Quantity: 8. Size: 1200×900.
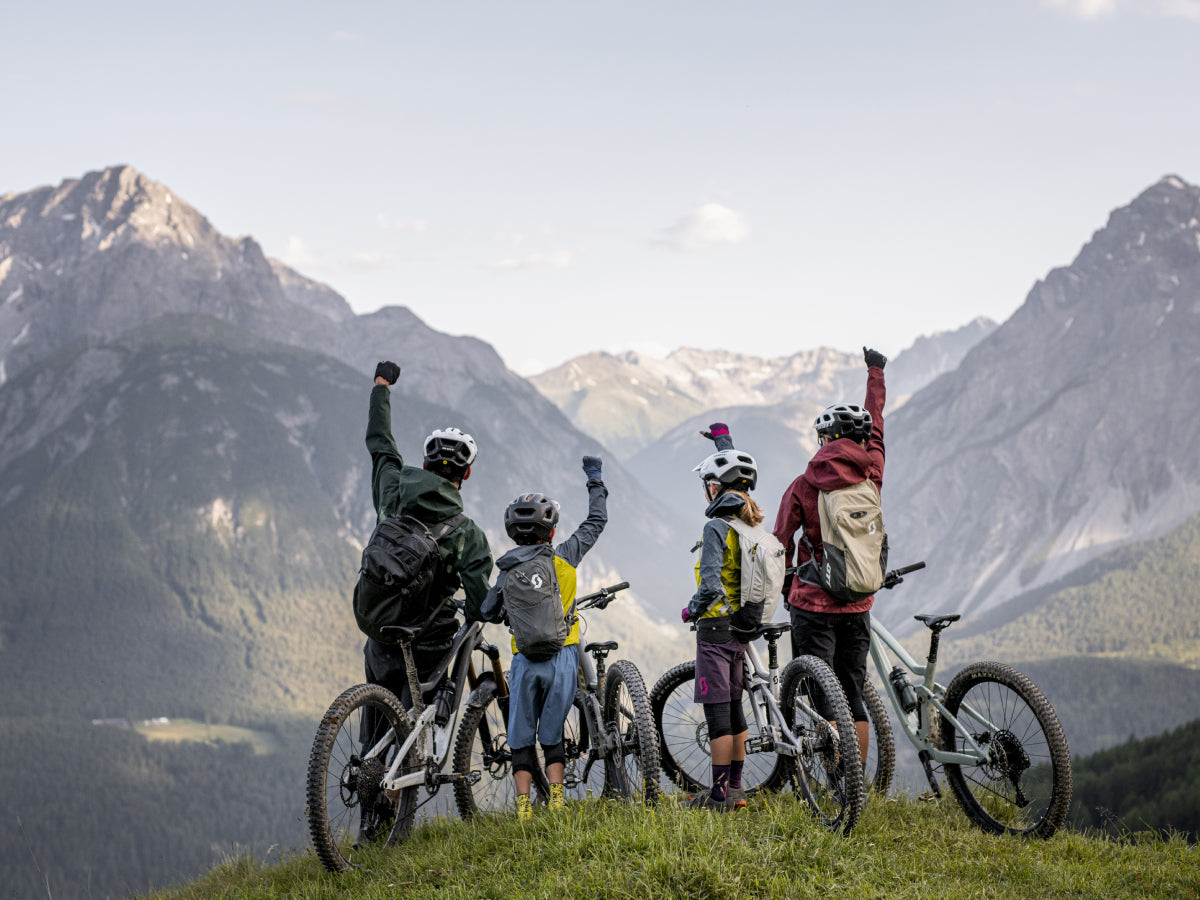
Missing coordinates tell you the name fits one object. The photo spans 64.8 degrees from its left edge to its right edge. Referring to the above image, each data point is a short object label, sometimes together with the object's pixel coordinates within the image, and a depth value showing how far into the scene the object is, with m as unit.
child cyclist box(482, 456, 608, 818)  8.30
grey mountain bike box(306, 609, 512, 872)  7.67
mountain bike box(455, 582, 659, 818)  8.13
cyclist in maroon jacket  8.80
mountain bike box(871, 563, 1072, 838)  7.78
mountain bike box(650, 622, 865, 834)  7.50
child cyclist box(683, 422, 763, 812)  8.23
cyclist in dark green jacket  8.75
